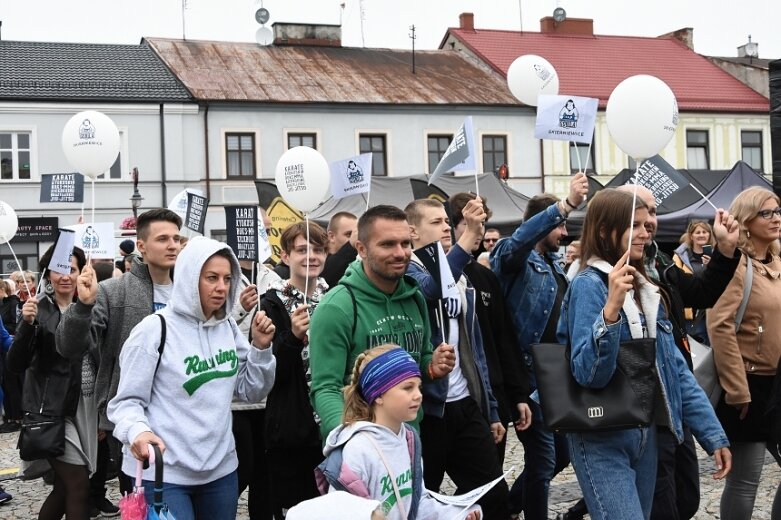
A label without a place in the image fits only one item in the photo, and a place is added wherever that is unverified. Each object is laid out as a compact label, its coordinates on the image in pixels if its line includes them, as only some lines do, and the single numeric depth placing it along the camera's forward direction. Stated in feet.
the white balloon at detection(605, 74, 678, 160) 15.28
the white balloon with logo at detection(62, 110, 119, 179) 22.39
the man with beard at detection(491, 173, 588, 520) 19.12
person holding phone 33.78
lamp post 79.65
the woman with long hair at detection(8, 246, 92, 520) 18.69
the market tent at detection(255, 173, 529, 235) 57.11
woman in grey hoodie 13.15
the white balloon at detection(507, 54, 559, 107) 25.53
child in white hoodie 11.71
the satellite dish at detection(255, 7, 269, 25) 118.01
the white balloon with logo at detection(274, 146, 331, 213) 21.91
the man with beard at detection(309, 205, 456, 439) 13.60
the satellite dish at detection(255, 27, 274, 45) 115.34
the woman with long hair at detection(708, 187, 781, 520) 16.56
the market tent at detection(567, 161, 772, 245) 47.79
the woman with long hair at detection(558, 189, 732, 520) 12.34
